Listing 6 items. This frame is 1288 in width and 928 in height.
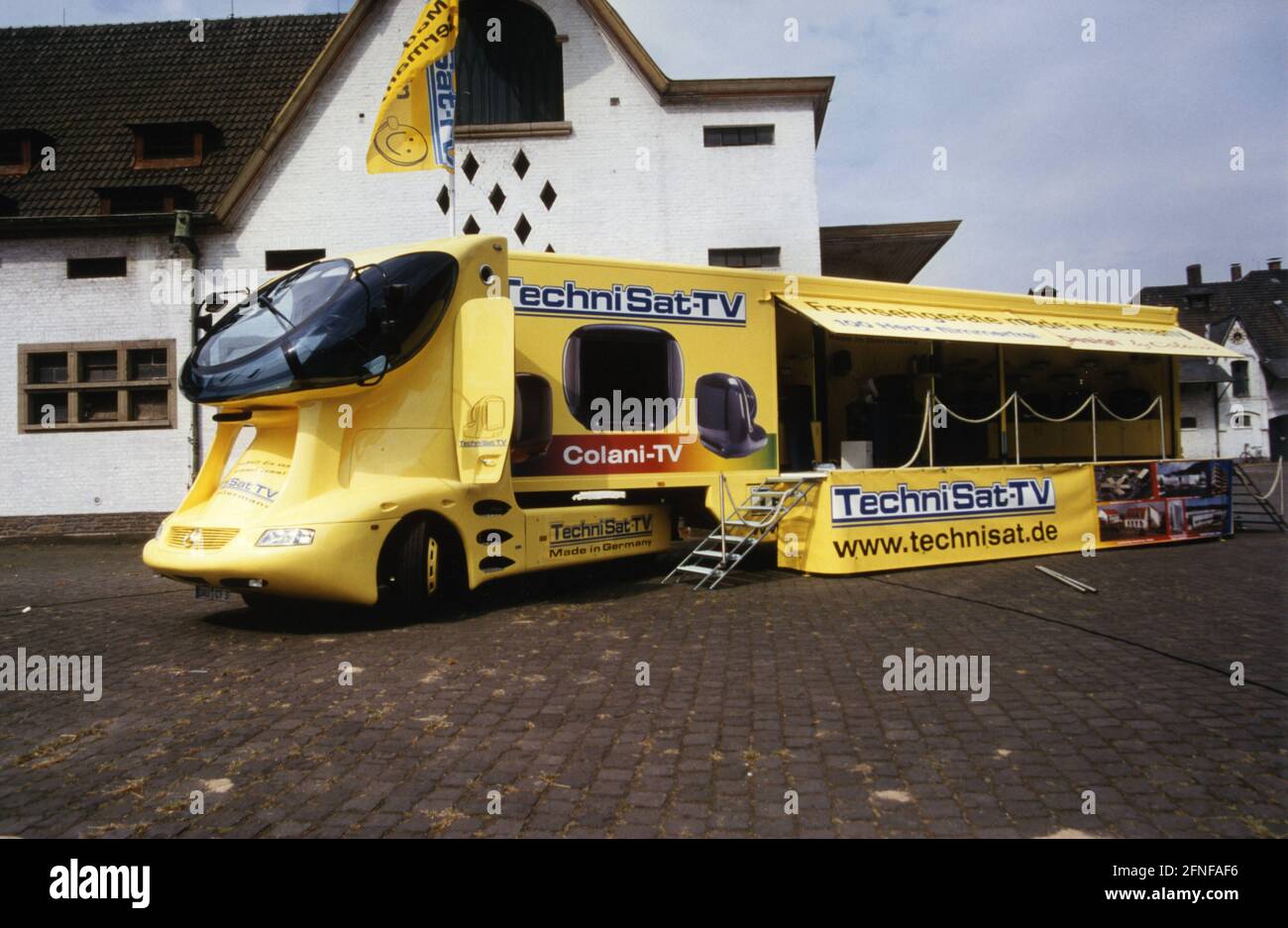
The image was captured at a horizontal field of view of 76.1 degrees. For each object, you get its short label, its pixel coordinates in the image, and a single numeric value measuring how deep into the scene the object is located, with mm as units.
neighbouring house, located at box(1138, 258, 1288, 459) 46500
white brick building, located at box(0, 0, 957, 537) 16734
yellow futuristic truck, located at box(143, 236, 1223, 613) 6945
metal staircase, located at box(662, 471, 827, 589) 8914
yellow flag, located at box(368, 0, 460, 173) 12672
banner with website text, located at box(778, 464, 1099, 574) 9188
